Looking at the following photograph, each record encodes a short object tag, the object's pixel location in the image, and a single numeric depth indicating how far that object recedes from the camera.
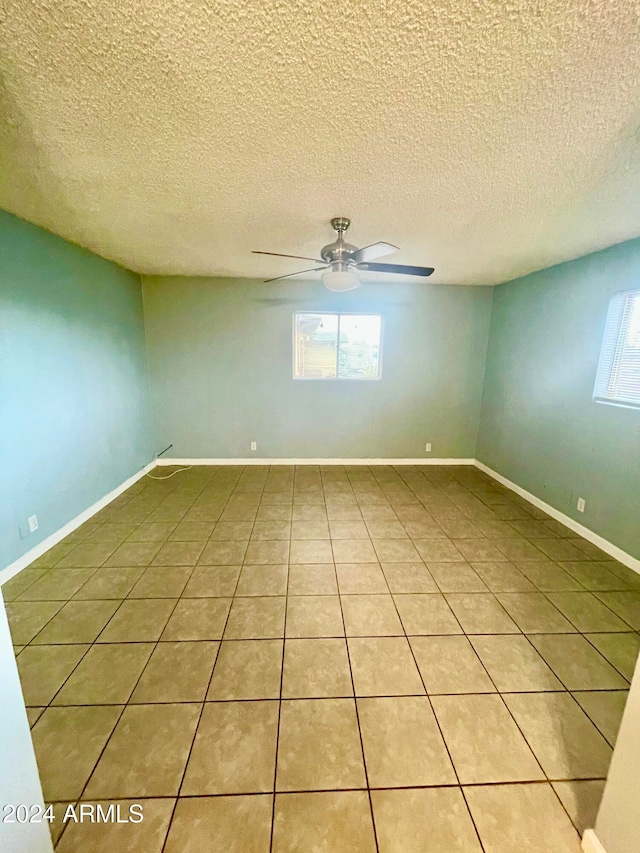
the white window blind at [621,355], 2.40
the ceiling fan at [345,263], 2.20
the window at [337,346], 4.13
